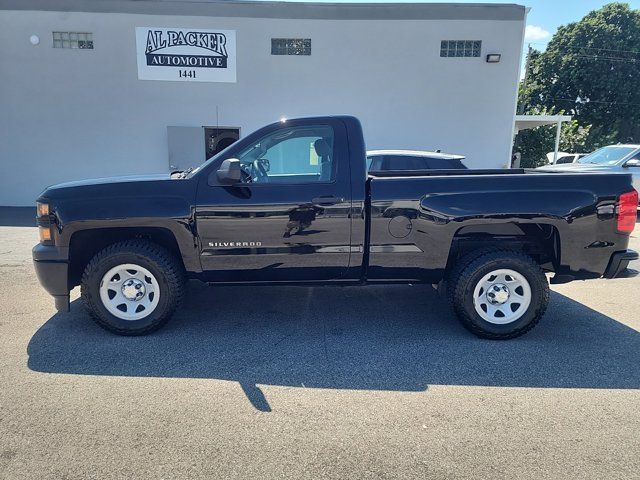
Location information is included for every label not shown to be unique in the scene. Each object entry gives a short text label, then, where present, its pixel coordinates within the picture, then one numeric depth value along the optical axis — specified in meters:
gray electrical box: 12.09
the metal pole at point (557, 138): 13.52
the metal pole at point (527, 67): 34.26
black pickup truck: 3.78
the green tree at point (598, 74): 31.62
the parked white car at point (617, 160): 10.44
